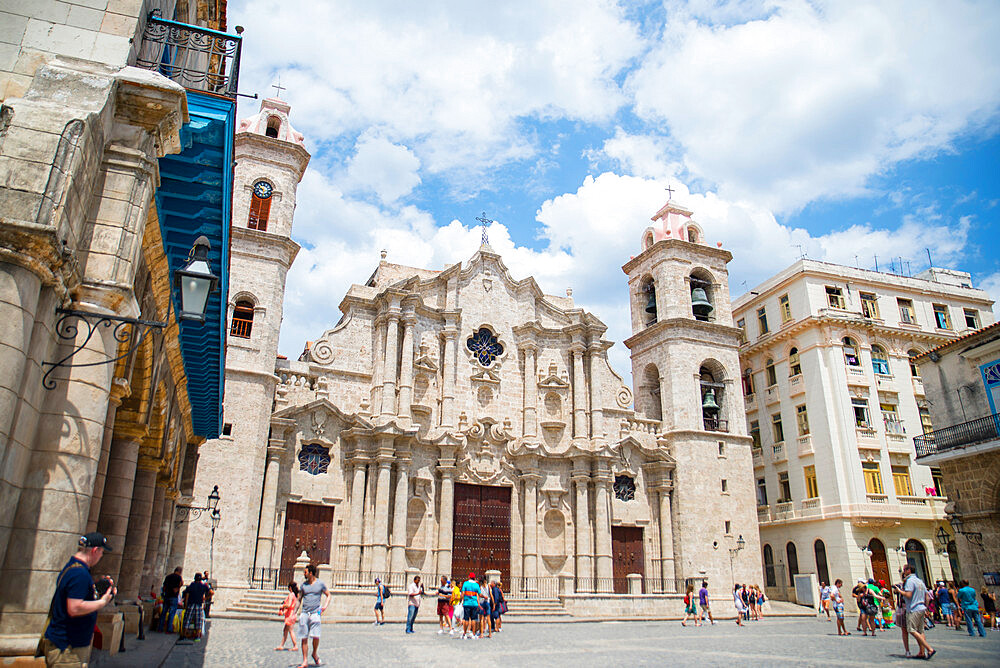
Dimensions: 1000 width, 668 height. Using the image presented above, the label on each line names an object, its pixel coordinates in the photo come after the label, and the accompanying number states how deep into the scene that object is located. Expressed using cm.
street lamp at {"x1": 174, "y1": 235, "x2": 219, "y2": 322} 607
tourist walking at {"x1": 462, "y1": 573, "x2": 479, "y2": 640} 1571
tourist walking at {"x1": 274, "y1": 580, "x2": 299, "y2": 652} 1230
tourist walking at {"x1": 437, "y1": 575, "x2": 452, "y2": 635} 1711
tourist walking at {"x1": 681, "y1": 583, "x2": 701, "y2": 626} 2209
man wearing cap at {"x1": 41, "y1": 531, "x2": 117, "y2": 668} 489
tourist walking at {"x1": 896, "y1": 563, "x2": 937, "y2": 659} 1184
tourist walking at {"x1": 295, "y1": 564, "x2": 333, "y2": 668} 998
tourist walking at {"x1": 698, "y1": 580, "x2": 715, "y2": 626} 2166
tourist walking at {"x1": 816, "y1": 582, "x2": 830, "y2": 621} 2440
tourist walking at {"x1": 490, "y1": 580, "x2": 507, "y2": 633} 1787
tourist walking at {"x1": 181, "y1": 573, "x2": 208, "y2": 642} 1278
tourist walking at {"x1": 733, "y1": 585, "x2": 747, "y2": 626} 2270
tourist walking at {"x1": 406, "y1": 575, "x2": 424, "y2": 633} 1648
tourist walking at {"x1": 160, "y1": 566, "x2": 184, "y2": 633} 1404
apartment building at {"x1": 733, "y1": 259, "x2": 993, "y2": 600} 2938
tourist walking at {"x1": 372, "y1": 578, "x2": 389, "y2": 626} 1834
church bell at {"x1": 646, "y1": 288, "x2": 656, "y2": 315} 3266
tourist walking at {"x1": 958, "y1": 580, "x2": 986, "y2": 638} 1672
